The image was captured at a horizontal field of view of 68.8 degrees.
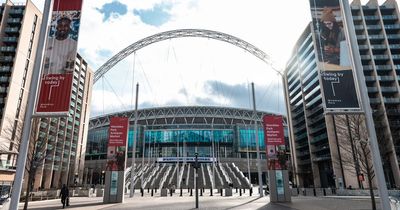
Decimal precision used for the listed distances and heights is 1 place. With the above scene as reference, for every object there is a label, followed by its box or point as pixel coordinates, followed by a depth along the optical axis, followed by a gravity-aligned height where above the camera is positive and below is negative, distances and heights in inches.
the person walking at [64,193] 890.1 -21.9
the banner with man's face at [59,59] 439.2 +191.7
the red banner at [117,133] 1094.4 +189.4
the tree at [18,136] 821.2 +203.7
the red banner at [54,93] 438.6 +137.0
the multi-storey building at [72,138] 3299.7 +607.7
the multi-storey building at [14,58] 2568.9 +1209.0
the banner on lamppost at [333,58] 445.1 +186.5
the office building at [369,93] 2618.1 +850.3
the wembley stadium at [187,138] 4284.0 +674.1
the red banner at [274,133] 1065.5 +172.5
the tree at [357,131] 726.3 +194.7
